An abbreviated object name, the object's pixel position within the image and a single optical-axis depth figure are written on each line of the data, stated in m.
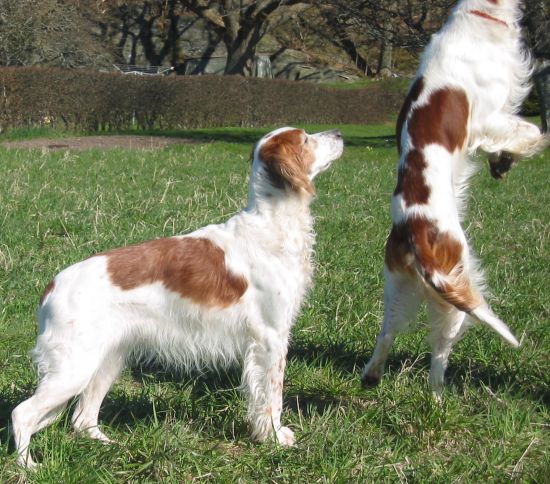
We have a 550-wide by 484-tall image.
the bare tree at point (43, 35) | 24.73
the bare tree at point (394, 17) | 17.36
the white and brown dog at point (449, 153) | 3.36
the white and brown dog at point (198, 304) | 3.20
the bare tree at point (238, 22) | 28.27
